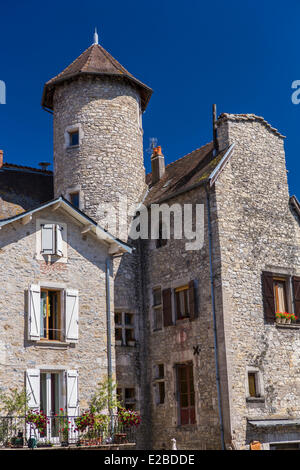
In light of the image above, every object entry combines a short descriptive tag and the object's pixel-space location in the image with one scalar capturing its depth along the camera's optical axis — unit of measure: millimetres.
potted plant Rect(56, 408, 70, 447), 15992
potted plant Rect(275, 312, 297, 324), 19328
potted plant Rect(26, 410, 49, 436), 15604
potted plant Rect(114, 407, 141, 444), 16812
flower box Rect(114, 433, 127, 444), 16672
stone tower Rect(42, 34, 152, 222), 20812
